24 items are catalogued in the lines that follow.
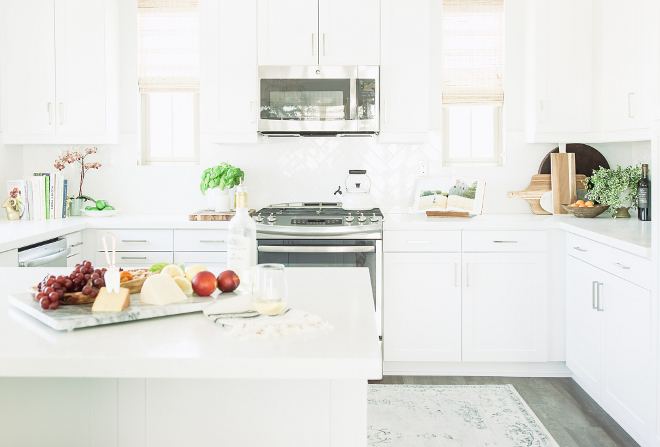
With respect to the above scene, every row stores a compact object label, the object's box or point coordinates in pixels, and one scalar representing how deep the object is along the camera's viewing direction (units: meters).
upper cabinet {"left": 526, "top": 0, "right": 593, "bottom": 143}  3.71
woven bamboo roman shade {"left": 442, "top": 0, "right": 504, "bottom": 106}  4.10
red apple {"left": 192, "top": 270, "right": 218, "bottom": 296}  1.44
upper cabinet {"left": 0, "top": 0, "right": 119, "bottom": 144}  3.74
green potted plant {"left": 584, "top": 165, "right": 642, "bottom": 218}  3.52
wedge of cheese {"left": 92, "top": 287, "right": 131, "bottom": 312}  1.29
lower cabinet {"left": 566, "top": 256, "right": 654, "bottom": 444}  2.44
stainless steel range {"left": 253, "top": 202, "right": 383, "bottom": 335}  3.44
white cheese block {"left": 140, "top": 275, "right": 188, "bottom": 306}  1.36
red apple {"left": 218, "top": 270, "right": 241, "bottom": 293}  1.49
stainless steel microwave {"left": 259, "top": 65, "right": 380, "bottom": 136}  3.70
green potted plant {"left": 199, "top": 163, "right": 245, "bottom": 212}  3.84
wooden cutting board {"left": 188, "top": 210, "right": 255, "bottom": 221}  3.61
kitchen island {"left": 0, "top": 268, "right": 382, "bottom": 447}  1.19
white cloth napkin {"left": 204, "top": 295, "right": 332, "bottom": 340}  1.21
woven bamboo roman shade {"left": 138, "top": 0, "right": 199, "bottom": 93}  4.15
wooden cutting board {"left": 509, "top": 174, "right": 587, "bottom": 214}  4.04
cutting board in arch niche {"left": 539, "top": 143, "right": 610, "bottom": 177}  4.00
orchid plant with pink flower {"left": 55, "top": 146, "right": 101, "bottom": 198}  3.99
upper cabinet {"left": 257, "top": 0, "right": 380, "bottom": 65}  3.70
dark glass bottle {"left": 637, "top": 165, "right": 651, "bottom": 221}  3.46
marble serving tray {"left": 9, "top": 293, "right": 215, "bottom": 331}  1.23
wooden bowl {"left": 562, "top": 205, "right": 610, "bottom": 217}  3.63
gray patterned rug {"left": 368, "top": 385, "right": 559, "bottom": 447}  2.69
